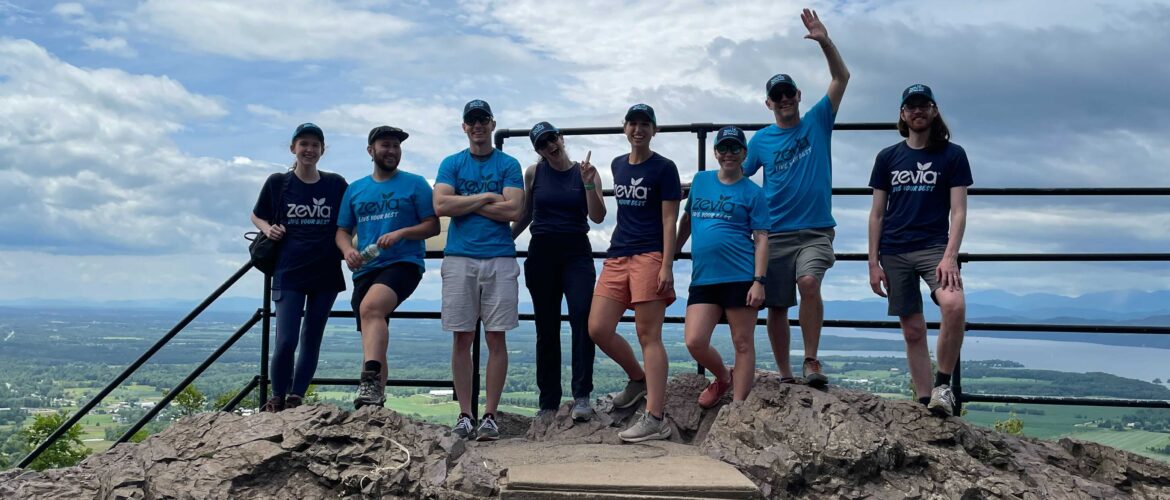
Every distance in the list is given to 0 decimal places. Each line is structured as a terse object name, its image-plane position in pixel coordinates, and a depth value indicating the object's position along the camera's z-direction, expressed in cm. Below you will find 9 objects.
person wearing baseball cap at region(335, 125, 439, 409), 483
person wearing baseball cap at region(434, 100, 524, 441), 484
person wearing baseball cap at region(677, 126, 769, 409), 457
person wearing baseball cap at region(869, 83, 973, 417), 465
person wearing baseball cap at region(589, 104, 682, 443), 465
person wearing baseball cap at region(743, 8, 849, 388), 469
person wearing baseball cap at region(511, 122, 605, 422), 490
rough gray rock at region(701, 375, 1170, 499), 419
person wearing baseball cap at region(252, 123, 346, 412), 514
